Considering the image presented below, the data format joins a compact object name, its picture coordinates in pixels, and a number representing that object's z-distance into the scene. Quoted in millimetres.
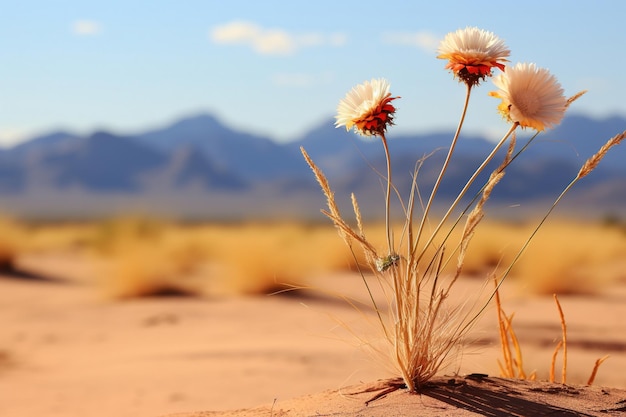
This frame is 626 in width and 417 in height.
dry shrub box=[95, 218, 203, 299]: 12500
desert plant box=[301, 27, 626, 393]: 3406
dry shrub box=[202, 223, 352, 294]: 12227
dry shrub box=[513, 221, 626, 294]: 12148
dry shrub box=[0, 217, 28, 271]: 15500
